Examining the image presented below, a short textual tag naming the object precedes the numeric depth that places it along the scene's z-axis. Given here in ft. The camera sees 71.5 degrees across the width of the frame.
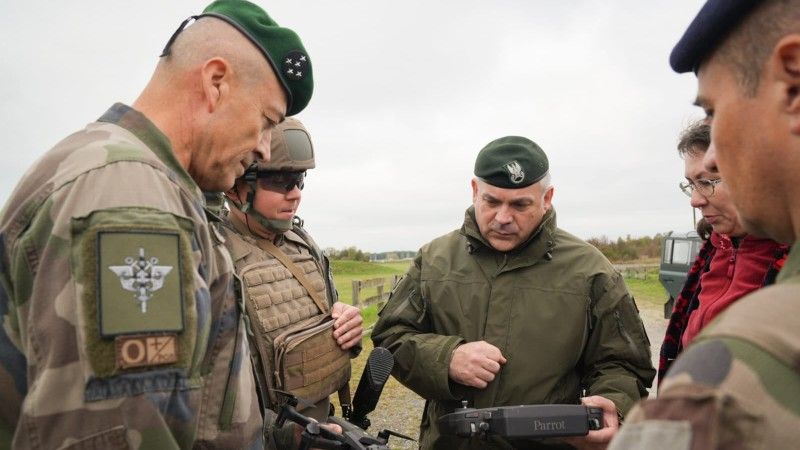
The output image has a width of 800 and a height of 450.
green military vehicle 49.26
